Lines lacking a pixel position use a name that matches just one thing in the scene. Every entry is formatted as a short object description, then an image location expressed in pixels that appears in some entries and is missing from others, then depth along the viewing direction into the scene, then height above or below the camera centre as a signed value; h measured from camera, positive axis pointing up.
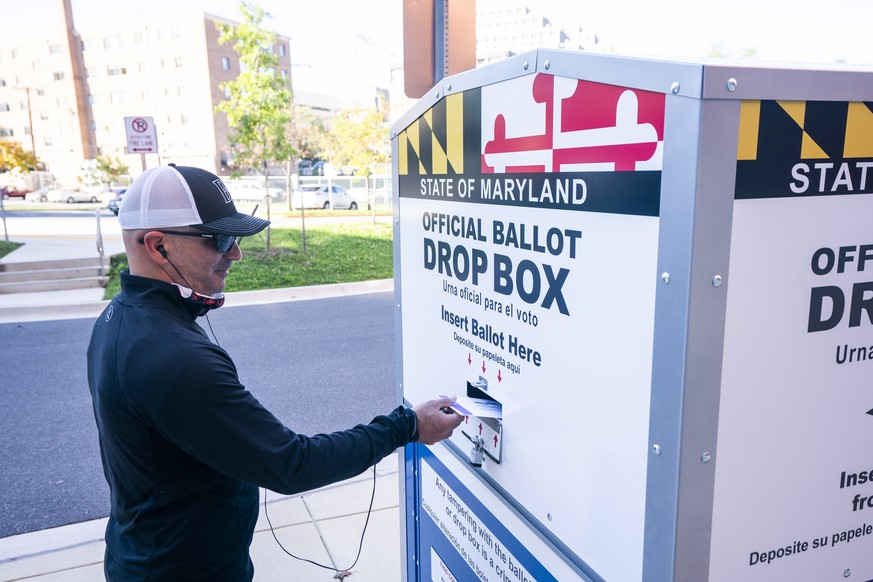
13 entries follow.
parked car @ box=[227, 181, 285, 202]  32.00 -0.90
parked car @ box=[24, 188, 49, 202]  46.47 -1.39
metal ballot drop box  1.17 -0.29
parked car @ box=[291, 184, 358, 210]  30.31 -1.18
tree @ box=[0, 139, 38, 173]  40.38 +1.19
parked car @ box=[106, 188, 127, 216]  32.22 -1.34
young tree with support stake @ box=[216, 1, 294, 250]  14.45 +1.63
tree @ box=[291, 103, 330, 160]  45.50 +2.95
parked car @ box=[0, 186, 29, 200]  47.53 -1.20
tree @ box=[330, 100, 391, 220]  24.29 +1.24
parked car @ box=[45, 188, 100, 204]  44.37 -1.36
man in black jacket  1.79 -0.69
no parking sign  11.45 +0.67
